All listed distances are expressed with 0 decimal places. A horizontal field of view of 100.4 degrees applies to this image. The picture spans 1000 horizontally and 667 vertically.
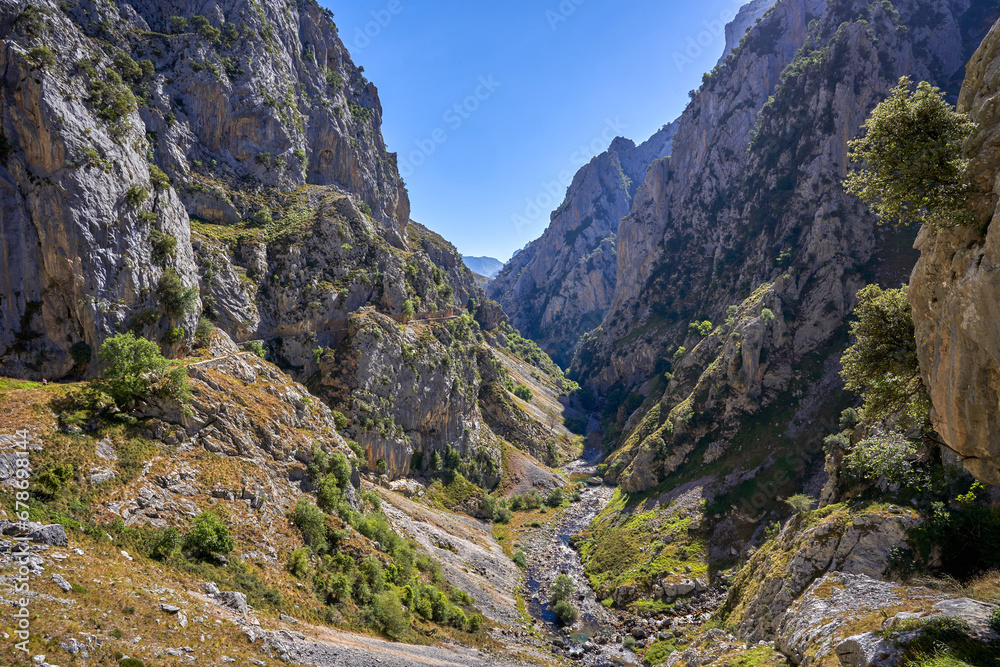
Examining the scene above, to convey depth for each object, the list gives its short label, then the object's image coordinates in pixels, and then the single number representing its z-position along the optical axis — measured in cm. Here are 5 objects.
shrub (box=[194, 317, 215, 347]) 4841
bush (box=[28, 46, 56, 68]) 3922
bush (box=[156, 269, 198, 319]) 4419
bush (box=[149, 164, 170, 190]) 4762
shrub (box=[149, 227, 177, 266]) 4500
